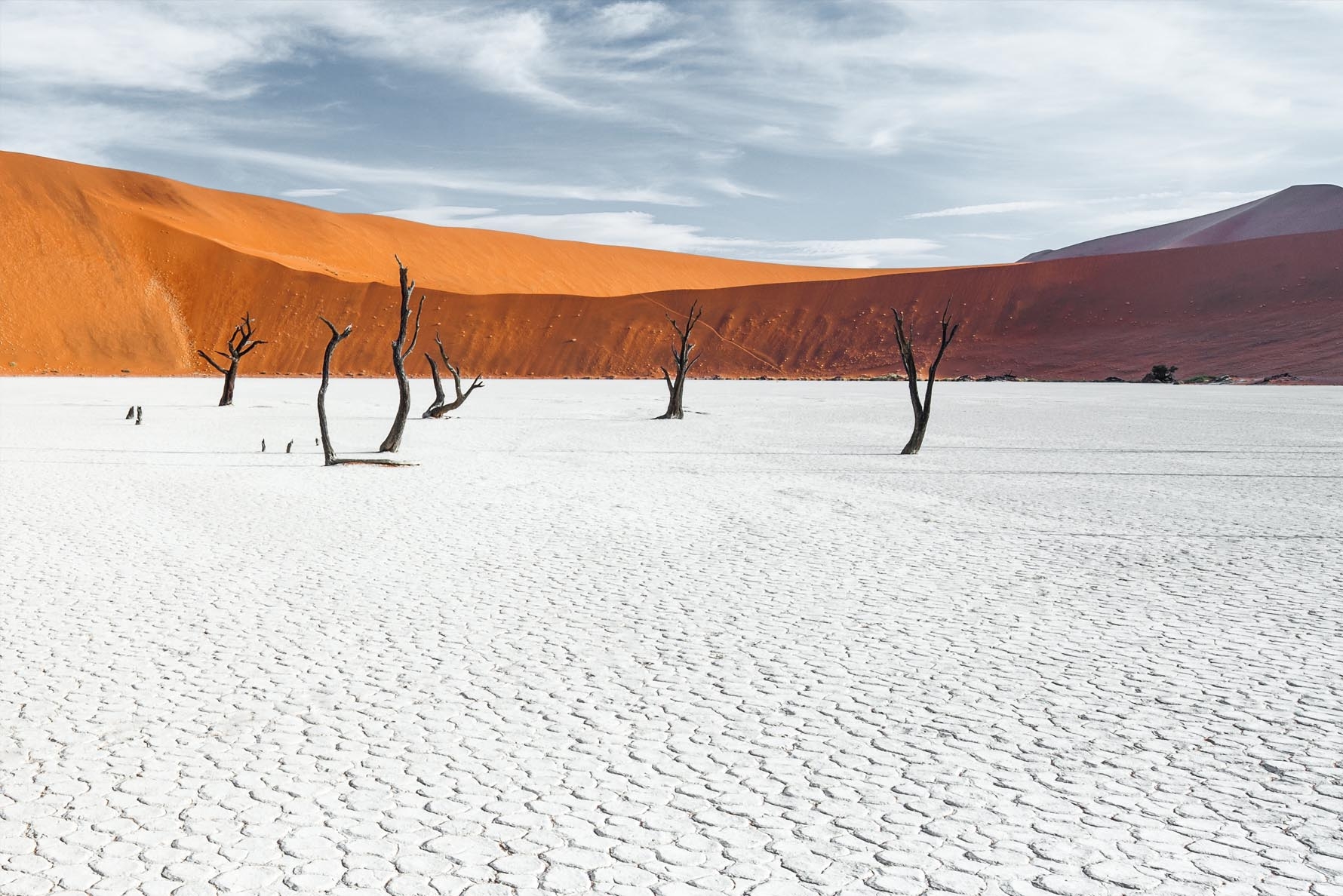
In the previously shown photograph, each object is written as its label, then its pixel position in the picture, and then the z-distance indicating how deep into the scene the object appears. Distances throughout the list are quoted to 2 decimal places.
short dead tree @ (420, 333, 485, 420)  28.64
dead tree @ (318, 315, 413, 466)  17.62
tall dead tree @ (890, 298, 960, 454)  20.50
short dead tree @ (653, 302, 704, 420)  31.09
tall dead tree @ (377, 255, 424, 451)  19.34
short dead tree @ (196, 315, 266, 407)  36.81
